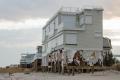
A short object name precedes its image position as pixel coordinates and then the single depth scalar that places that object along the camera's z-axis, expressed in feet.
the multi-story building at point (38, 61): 308.79
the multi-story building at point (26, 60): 385.91
